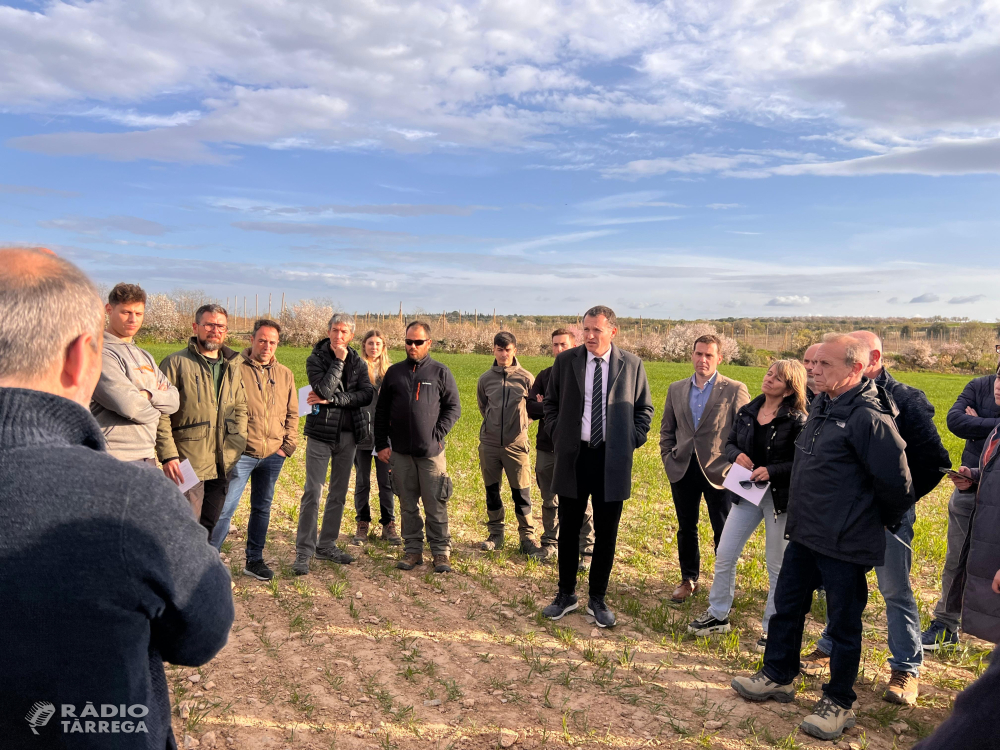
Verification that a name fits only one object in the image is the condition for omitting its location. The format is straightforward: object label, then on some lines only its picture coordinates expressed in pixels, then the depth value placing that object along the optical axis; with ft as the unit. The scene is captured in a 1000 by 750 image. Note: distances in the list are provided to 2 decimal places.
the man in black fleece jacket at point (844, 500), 12.34
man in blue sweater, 4.14
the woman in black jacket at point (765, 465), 16.08
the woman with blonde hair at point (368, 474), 23.93
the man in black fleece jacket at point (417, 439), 21.22
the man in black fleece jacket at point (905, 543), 13.96
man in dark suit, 17.31
